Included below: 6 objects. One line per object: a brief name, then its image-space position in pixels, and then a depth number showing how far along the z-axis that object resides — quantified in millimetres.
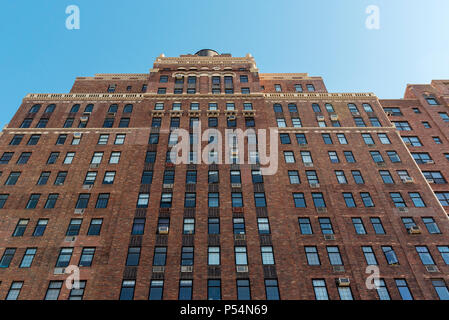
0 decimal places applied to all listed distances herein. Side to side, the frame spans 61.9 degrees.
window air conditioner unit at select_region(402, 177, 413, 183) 40225
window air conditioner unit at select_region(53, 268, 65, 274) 32156
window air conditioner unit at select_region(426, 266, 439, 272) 32594
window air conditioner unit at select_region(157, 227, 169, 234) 34375
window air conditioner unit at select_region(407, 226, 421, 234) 35281
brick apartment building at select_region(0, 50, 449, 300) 31672
